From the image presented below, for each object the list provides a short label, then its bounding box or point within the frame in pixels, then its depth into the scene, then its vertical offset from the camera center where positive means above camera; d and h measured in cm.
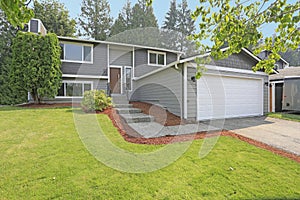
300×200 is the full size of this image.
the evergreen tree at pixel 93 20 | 2508 +1146
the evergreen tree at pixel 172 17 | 2972 +1409
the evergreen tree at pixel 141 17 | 2625 +1240
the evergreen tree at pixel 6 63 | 1403 +323
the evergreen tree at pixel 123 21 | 2578 +1190
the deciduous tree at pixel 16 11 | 150 +81
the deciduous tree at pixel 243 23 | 261 +122
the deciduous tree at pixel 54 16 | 2095 +1016
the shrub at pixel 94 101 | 819 -13
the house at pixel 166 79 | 771 +113
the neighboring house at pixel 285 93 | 1131 +43
